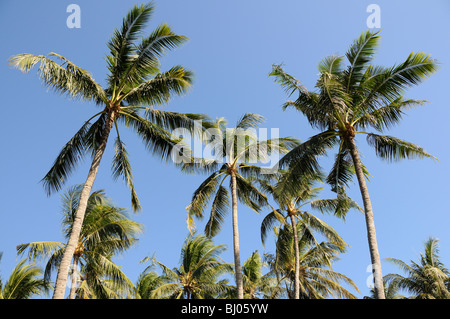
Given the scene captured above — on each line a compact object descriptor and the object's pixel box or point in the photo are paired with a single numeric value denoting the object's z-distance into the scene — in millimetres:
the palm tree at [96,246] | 15633
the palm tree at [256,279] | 25423
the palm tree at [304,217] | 17797
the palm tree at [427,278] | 22078
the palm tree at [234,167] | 16328
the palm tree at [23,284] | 18469
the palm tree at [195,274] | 21938
